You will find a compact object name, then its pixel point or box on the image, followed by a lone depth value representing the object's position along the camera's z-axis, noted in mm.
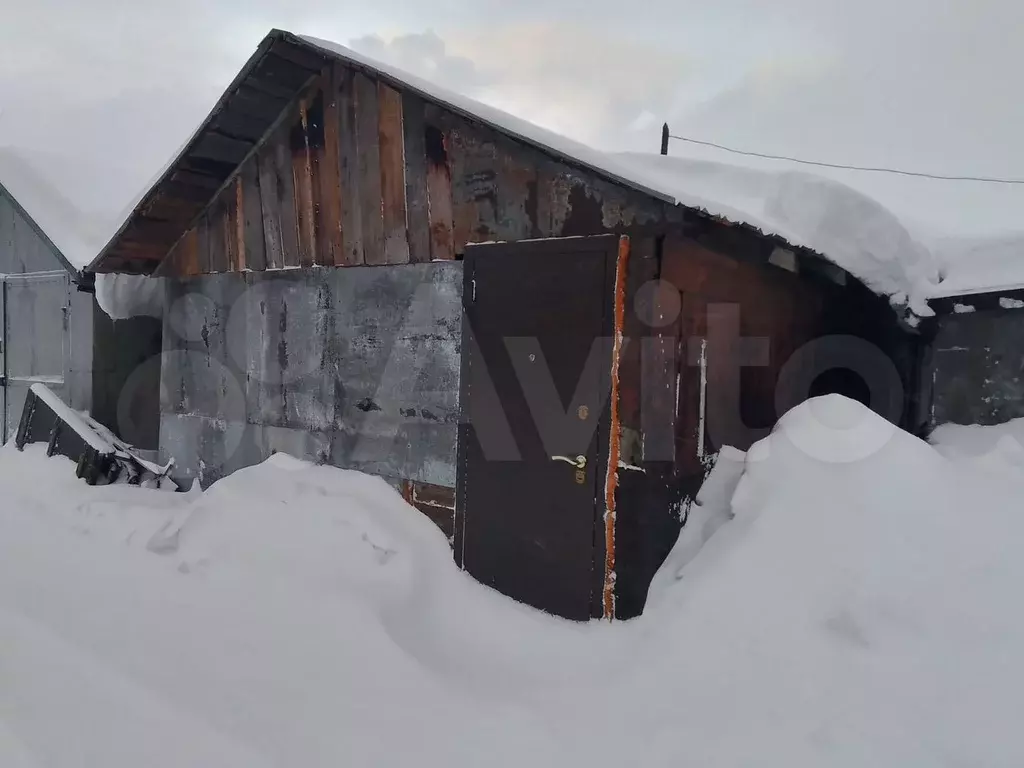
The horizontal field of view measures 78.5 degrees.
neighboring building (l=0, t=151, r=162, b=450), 7355
